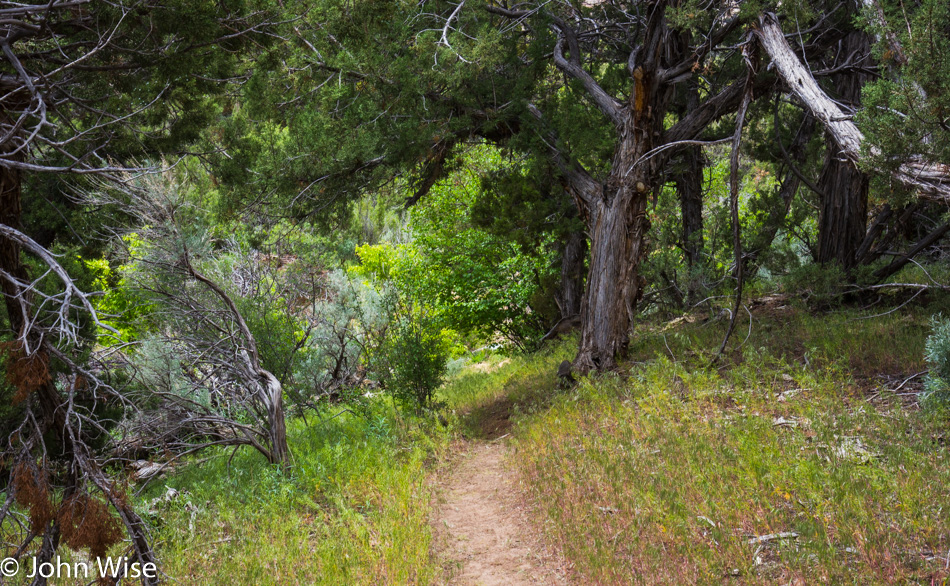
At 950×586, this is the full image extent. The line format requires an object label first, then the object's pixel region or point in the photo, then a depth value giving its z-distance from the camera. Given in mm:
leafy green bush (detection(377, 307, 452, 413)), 9625
